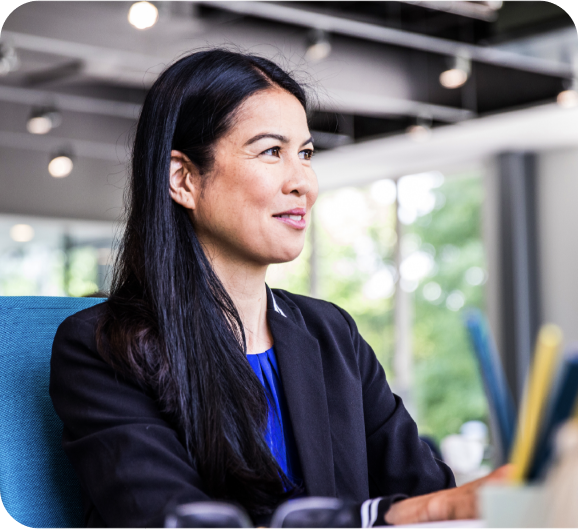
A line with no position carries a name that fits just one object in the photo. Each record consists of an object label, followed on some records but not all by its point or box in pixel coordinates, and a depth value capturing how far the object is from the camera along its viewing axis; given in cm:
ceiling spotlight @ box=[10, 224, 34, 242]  779
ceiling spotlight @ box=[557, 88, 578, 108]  541
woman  118
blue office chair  127
